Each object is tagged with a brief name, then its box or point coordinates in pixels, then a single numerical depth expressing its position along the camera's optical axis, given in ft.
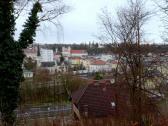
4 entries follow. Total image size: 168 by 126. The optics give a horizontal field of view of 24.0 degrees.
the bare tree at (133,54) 56.39
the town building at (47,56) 342.44
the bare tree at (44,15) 46.82
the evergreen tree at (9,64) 43.21
